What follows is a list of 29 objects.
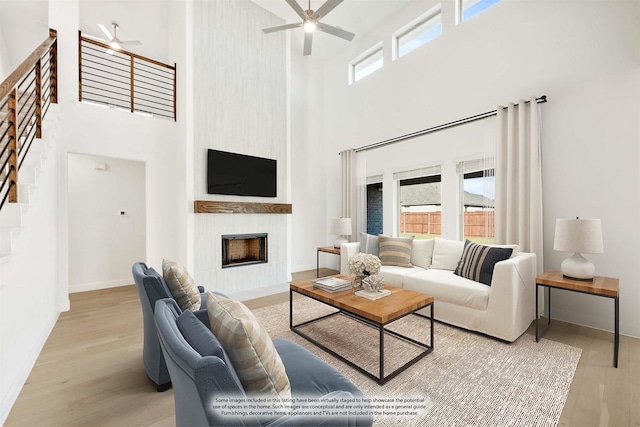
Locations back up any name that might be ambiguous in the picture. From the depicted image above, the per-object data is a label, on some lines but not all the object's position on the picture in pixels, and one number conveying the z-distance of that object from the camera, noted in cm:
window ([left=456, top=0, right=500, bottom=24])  378
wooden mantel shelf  399
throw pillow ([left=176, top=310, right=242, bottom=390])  92
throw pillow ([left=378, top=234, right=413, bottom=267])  381
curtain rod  353
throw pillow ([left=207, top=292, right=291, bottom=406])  97
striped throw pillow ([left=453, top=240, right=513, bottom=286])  285
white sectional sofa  254
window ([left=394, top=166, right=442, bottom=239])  438
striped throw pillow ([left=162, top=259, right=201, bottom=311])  190
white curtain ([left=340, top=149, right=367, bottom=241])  542
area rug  167
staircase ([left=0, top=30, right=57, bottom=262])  173
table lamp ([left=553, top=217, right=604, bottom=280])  243
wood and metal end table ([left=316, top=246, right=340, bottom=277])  489
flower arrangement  265
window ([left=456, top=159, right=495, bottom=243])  360
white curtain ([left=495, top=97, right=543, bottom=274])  314
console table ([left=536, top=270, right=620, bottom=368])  220
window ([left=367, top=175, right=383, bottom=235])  527
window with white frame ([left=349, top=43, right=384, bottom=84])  527
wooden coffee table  202
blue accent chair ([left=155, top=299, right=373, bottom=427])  78
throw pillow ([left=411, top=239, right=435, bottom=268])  384
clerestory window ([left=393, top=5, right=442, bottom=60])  434
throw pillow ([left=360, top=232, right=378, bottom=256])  411
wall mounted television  419
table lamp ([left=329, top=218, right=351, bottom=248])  504
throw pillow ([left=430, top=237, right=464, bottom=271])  358
